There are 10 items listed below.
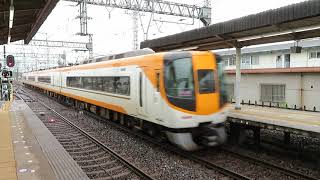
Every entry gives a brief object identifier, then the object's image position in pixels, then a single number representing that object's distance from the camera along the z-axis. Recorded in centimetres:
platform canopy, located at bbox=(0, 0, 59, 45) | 1216
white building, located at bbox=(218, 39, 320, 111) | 1783
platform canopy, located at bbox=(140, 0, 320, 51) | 867
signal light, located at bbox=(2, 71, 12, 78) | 2100
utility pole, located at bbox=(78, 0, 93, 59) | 2012
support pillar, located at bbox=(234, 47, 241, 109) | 1259
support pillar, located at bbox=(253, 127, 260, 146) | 1041
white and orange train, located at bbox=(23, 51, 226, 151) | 895
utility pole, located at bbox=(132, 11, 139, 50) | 2709
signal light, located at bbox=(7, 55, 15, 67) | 1778
